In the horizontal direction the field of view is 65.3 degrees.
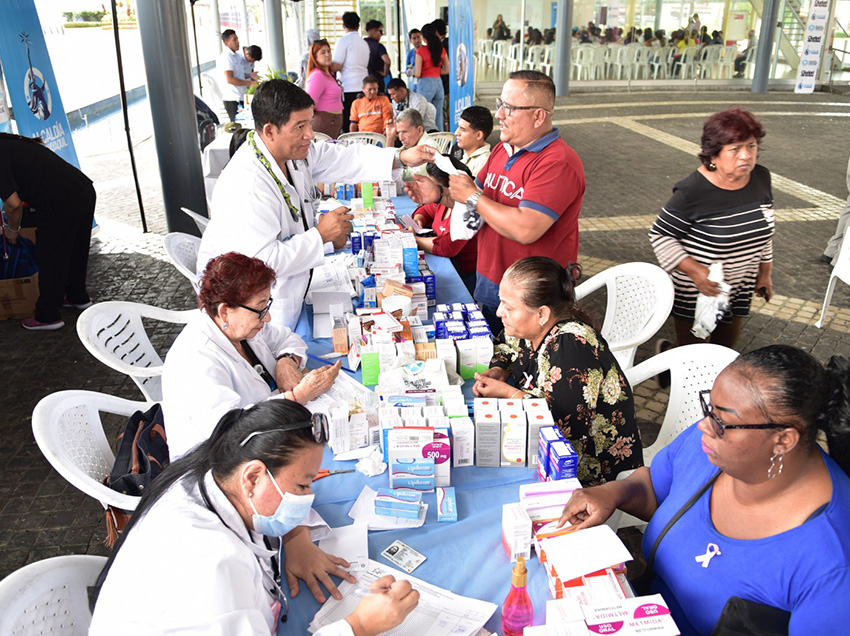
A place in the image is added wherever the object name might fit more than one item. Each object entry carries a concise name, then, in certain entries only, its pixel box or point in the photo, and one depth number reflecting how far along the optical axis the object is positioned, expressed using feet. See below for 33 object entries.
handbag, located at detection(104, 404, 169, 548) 7.97
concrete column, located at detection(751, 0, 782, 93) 56.29
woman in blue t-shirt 4.99
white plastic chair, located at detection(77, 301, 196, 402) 10.48
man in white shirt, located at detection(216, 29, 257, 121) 35.29
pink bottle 5.51
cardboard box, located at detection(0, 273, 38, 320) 18.21
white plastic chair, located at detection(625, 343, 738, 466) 9.30
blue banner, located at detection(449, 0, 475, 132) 25.52
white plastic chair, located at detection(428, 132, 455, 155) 24.83
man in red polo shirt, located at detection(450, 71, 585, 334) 10.62
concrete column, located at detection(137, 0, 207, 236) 20.84
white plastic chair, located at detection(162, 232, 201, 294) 13.84
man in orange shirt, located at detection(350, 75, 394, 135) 28.37
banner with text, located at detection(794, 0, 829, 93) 50.34
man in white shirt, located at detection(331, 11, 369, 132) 31.68
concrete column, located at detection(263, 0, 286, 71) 46.73
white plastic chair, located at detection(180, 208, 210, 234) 18.37
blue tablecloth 6.02
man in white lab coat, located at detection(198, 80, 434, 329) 11.07
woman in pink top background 28.76
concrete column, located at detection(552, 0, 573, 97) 52.65
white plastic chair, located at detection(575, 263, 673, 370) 11.70
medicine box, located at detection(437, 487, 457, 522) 6.84
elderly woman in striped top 10.84
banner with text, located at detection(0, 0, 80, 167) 21.74
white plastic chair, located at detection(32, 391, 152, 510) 7.59
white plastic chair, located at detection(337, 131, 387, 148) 26.53
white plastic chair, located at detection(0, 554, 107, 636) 5.26
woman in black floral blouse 7.93
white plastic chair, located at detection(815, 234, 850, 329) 16.08
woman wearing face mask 4.75
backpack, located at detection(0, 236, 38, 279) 18.25
